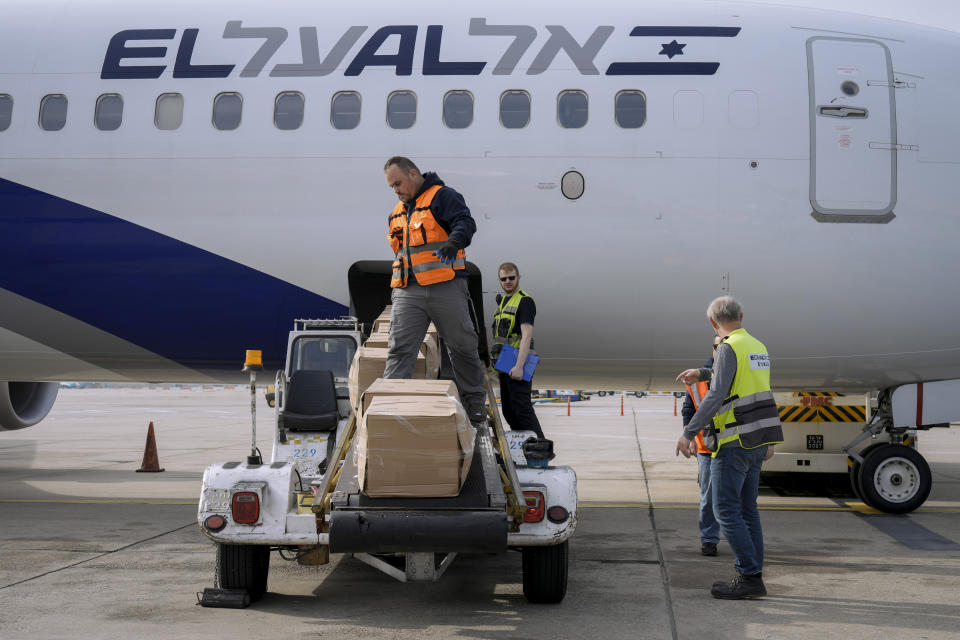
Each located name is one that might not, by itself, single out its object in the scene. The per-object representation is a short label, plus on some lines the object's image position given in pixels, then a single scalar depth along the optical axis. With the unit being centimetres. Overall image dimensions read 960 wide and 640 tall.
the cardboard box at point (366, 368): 656
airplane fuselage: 876
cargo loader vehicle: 513
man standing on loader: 623
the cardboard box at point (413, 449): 522
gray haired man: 600
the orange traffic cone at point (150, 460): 1488
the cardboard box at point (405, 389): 559
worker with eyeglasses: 839
